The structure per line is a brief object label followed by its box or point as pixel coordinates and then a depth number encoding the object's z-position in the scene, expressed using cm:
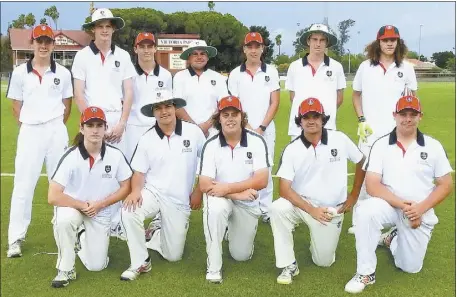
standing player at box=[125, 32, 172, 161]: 609
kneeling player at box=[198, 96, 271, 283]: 479
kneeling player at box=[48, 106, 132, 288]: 466
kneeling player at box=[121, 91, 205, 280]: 511
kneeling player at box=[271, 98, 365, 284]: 478
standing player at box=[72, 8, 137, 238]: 578
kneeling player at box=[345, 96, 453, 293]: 454
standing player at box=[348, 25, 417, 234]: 572
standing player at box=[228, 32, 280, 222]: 636
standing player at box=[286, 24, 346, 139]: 601
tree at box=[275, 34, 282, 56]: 5569
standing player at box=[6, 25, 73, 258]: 538
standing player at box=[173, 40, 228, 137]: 624
